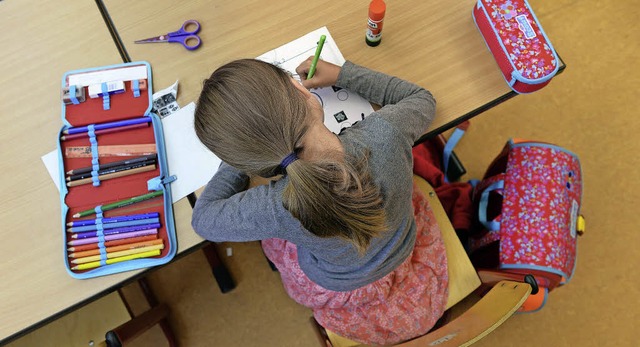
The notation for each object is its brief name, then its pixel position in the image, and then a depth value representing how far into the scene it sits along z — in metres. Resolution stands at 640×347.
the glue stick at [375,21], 1.03
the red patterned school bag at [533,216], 1.33
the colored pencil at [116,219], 1.03
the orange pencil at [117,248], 1.01
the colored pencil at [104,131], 1.07
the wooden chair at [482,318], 0.96
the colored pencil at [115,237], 1.02
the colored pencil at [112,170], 1.05
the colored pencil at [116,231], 1.02
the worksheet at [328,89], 1.10
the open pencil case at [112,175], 1.02
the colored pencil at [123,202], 1.03
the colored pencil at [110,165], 1.05
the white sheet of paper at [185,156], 1.07
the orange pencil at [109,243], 1.01
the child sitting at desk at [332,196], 0.77
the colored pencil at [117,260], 1.00
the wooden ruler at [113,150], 1.07
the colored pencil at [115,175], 1.05
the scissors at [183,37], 1.14
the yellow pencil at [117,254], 1.01
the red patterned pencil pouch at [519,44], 1.05
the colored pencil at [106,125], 1.07
